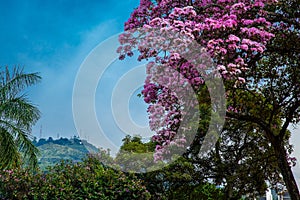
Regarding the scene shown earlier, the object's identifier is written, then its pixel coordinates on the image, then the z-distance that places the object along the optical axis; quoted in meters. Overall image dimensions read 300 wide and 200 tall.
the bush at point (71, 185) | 7.96
